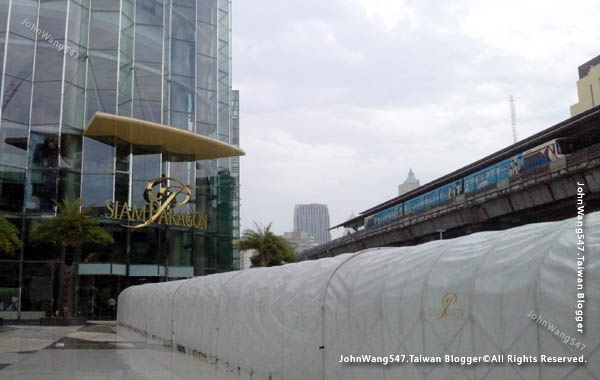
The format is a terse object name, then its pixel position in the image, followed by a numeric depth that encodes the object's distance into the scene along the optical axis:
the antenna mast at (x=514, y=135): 109.85
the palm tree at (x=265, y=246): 55.12
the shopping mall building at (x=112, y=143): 42.50
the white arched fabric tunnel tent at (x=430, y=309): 6.81
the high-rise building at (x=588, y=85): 86.50
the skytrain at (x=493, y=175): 36.97
